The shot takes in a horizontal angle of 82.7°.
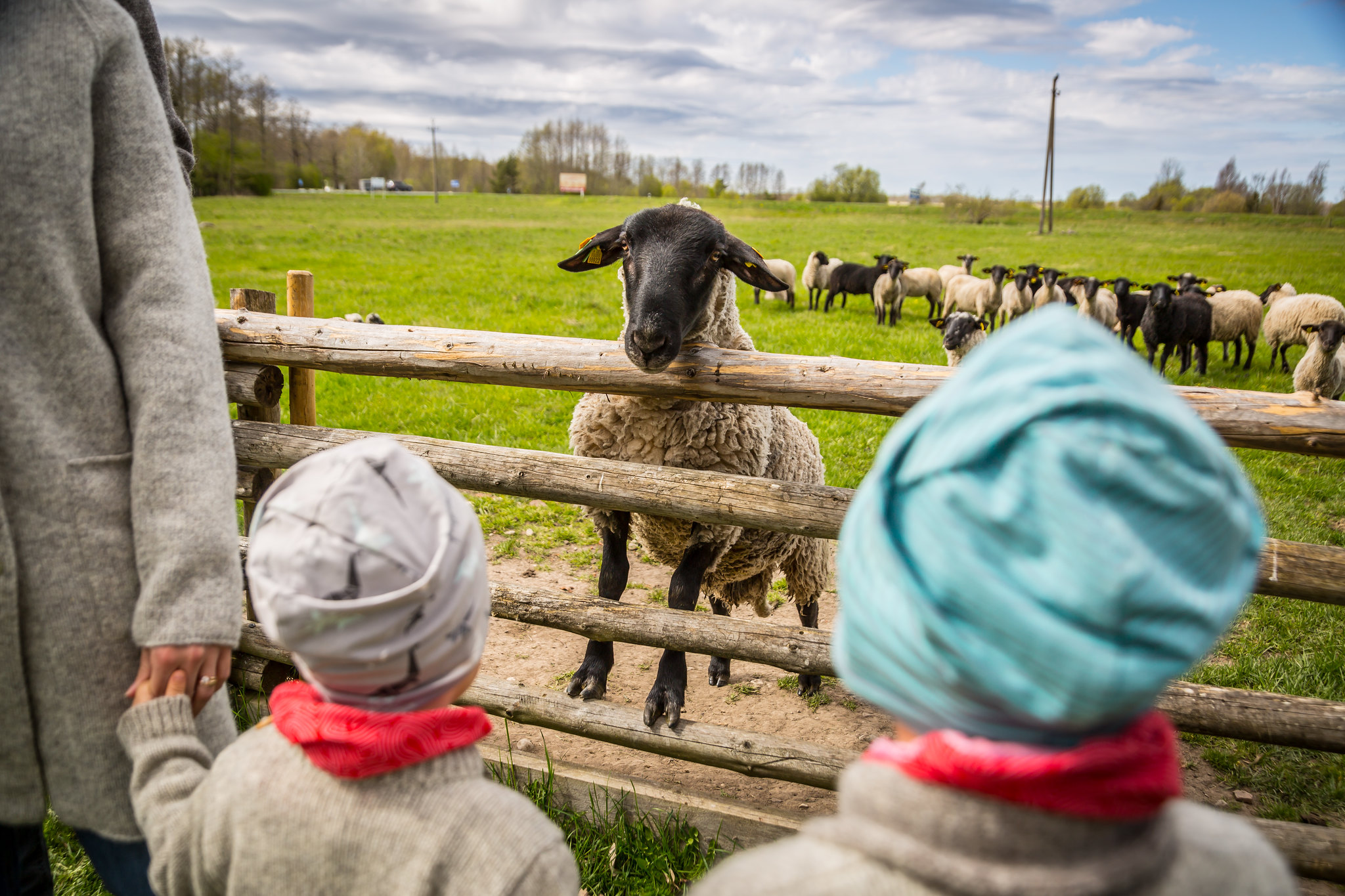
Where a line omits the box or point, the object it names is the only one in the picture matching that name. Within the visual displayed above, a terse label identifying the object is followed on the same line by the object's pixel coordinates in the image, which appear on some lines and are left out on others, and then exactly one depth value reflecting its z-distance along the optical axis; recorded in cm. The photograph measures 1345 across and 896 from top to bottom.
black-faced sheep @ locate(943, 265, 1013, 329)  1764
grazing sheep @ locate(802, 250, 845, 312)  1988
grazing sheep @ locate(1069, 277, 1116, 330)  1516
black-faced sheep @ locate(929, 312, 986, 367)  977
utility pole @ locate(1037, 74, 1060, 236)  4047
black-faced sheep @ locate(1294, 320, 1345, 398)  1006
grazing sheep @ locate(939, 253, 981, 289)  2022
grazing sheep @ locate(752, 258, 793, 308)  1659
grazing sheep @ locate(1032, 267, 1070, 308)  1570
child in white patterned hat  117
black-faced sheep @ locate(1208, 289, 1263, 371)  1389
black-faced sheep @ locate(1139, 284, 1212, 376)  1348
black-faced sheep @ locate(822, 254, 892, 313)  1947
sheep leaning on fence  331
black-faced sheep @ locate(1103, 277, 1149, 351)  1502
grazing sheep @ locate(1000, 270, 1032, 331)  1686
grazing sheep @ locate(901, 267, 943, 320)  1934
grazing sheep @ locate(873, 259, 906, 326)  1806
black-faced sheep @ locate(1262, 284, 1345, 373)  1254
